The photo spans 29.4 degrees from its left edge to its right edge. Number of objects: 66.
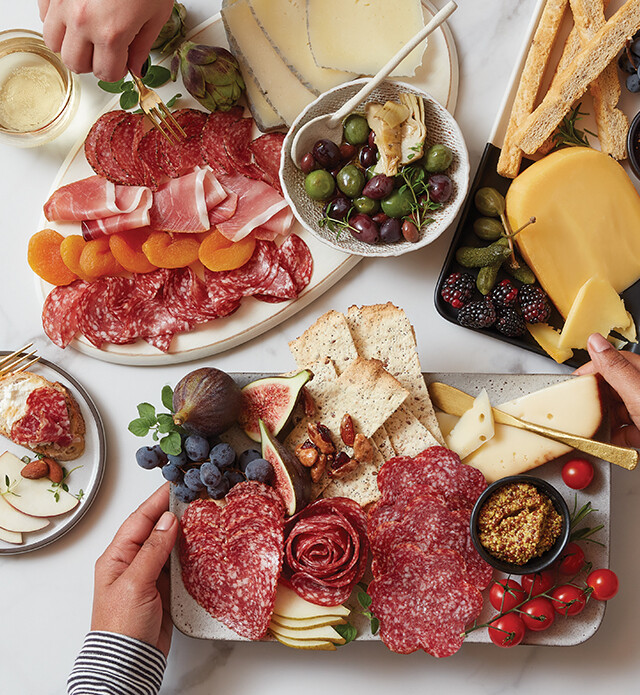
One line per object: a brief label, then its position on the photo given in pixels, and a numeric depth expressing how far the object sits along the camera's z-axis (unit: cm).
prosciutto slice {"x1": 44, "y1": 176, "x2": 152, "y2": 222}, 100
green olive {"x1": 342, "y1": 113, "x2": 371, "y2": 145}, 96
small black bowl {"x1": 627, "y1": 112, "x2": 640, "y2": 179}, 96
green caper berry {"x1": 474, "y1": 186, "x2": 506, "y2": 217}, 96
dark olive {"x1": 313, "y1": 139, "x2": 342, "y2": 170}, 96
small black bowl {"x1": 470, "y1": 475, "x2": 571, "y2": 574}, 88
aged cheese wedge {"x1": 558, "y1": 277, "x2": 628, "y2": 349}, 96
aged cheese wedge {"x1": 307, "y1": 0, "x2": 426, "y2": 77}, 97
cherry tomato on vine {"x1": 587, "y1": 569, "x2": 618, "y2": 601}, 89
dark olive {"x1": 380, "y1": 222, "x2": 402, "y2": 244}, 95
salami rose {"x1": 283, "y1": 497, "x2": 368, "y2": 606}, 89
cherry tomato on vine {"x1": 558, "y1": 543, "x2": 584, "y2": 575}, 90
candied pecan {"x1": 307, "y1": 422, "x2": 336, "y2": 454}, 92
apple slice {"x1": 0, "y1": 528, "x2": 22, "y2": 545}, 102
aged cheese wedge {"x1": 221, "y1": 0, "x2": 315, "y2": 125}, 98
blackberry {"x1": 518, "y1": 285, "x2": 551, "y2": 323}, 96
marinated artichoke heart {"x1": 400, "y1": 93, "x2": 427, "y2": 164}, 95
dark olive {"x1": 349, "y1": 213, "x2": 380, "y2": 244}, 95
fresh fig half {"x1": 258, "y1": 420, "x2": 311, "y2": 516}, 91
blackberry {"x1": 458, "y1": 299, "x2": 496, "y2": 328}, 95
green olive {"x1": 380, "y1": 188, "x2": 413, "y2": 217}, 95
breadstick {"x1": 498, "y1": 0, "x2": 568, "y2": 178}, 96
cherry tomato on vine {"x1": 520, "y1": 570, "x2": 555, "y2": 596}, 90
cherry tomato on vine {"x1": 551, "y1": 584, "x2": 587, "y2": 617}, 89
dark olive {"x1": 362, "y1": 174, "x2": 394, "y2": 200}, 94
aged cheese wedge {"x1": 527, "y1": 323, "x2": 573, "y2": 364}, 97
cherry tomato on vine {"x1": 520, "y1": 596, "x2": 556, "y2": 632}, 89
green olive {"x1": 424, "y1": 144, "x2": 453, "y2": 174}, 95
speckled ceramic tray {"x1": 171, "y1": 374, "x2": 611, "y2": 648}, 91
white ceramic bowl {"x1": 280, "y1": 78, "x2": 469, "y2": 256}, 95
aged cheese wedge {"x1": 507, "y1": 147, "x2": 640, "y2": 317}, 96
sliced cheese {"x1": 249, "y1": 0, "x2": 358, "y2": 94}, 98
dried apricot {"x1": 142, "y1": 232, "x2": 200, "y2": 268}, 100
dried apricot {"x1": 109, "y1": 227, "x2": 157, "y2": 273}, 100
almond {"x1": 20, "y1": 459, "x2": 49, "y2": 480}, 100
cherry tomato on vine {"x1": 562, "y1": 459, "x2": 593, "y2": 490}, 91
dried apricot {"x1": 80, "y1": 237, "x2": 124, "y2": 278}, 100
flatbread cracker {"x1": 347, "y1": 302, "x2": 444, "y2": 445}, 93
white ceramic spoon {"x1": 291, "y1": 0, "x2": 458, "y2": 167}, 91
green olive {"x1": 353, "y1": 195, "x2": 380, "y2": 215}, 95
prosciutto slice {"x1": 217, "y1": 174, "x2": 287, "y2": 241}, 99
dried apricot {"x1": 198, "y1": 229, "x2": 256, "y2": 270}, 99
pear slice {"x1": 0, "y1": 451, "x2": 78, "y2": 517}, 101
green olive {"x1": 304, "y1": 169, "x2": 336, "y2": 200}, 96
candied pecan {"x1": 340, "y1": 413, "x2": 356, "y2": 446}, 92
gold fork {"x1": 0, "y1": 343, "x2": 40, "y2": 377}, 103
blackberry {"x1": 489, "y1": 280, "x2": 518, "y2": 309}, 96
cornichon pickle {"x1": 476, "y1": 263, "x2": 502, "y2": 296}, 96
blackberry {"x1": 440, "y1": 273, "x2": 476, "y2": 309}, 96
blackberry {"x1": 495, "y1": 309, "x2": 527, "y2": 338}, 96
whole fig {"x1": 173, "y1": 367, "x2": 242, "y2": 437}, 91
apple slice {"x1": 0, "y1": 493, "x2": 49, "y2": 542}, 101
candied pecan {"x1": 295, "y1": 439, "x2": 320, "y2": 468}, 92
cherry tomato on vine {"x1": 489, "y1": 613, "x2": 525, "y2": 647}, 89
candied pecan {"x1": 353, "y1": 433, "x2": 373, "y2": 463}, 92
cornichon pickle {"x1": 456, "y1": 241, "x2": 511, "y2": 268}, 95
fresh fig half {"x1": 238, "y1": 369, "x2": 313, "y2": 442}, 92
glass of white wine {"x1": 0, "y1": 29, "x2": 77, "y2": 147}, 101
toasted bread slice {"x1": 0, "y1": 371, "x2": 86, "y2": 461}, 100
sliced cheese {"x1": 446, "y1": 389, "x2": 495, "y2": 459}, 91
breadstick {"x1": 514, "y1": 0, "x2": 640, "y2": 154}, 94
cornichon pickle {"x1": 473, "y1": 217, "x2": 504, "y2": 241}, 96
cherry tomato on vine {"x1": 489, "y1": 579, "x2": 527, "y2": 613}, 90
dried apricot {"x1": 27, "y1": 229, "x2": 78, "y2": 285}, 101
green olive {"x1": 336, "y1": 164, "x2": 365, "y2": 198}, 96
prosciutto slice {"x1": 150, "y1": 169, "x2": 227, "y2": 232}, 99
